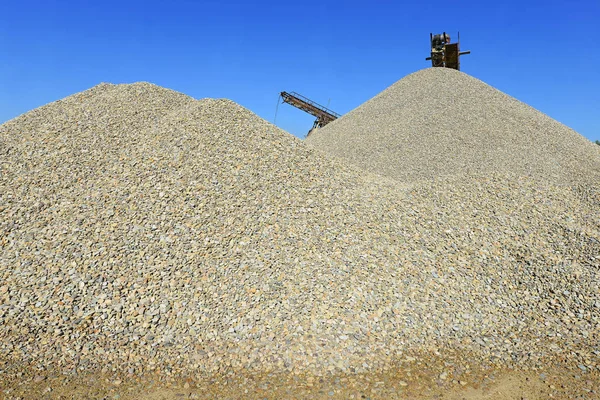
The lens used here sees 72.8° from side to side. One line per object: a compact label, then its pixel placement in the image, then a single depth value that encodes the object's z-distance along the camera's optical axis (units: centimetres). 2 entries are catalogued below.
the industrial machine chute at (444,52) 2166
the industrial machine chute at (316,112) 2314
